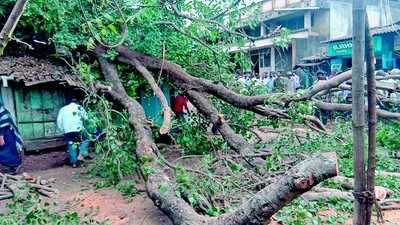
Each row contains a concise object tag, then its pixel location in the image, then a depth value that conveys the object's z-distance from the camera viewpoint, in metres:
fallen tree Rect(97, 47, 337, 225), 2.86
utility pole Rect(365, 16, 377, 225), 2.56
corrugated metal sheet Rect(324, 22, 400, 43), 16.19
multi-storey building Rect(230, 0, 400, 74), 24.12
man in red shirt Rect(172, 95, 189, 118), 11.50
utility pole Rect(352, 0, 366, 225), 2.33
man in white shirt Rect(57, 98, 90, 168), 8.67
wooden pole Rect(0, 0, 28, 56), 2.42
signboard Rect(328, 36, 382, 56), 18.55
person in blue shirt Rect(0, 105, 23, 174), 7.96
